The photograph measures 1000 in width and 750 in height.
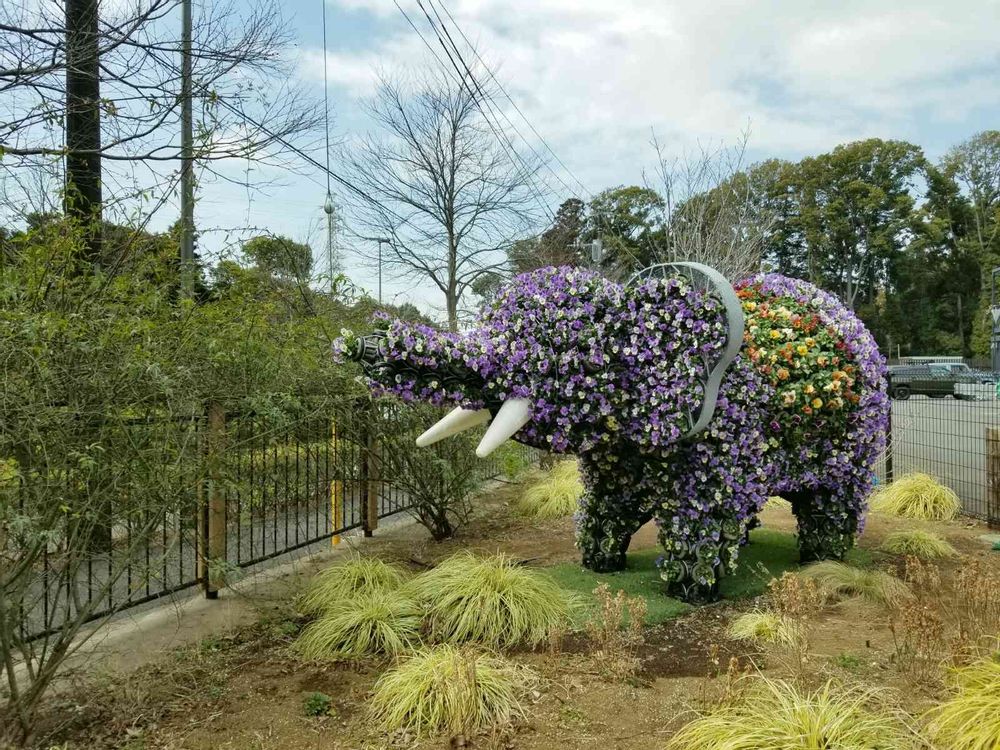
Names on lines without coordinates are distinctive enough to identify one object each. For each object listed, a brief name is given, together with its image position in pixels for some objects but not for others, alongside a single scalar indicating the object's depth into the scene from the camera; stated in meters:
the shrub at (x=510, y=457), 7.68
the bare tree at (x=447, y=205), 13.51
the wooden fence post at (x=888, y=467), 8.57
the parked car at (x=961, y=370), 25.16
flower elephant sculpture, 3.66
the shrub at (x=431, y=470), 6.06
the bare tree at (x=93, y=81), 3.51
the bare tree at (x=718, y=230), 12.19
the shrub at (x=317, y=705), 3.04
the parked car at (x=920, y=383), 24.22
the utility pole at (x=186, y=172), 3.88
